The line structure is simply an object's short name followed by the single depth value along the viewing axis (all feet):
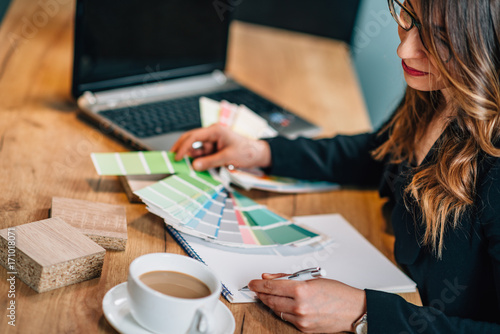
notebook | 2.69
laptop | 3.84
